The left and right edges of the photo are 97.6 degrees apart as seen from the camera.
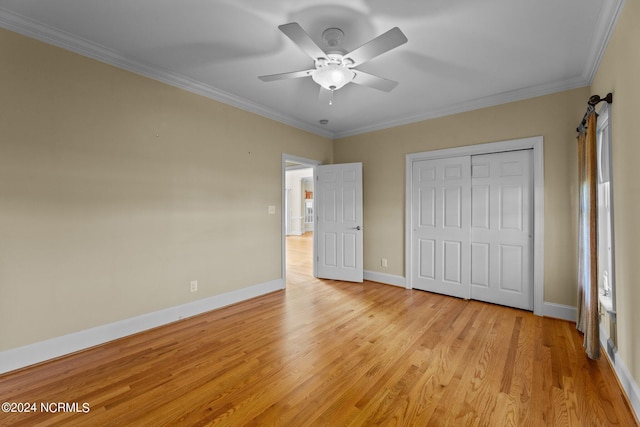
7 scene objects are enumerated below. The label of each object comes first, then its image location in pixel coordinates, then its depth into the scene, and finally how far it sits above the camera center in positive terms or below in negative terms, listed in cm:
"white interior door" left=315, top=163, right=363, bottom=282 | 476 -11
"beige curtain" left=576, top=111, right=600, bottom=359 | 227 -27
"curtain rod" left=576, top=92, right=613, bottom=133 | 218 +91
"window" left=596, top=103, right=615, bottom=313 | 228 +11
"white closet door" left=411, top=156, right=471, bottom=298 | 391 -14
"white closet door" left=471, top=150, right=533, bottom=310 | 345 -17
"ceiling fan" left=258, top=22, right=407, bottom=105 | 185 +121
